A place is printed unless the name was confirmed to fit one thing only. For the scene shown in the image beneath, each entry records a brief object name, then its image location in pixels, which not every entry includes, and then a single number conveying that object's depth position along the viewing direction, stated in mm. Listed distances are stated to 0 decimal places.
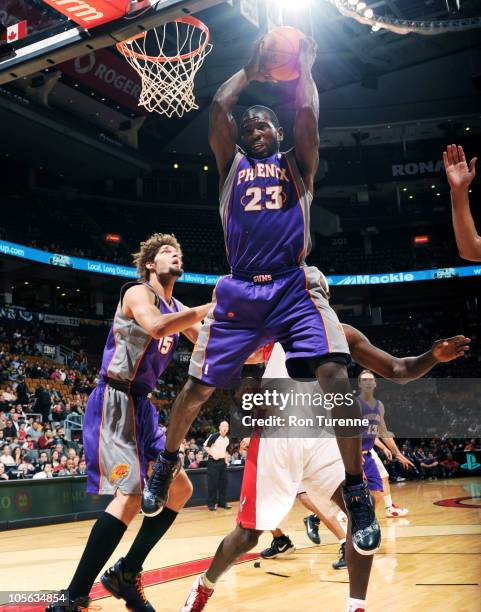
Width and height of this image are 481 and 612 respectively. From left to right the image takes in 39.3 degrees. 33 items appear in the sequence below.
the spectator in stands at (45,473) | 12074
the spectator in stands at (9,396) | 15273
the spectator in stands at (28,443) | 12941
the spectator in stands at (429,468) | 21578
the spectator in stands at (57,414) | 16062
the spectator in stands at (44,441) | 13742
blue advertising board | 22234
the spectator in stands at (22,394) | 16197
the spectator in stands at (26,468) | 12058
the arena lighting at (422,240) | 32662
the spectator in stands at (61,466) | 12758
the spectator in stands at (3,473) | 11211
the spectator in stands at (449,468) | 22141
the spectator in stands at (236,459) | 16459
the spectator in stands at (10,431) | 13398
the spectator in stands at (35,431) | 14097
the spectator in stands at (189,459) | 15588
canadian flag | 6754
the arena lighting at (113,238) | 27234
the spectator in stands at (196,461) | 15659
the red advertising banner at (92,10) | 6270
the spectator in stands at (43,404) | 16047
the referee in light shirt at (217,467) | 13531
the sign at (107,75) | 22547
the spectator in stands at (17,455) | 12106
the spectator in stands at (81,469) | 13253
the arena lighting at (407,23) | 14117
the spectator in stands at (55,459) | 12797
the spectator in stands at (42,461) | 12468
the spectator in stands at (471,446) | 22564
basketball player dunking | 3207
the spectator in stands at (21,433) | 13560
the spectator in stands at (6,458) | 11859
